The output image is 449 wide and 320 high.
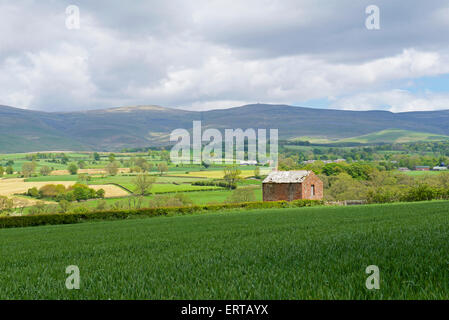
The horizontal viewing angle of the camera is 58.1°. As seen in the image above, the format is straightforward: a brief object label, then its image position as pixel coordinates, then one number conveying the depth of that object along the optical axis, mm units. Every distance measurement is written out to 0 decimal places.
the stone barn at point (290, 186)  64750
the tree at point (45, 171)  143625
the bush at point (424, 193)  51969
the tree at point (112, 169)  141375
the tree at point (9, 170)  152000
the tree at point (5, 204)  85125
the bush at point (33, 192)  106606
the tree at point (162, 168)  141962
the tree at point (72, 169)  148625
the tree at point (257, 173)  124375
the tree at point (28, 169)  143875
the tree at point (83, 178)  126238
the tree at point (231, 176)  109438
